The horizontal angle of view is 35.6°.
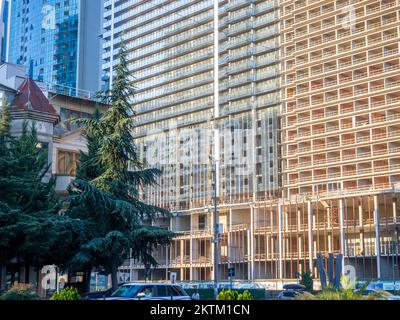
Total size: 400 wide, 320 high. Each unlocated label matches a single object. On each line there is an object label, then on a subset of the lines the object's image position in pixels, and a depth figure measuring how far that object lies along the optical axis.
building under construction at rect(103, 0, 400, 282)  86.31
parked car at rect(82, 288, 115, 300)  30.13
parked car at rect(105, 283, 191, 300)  21.61
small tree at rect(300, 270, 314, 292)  54.73
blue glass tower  95.12
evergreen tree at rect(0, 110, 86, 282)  30.80
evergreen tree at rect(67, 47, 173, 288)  33.22
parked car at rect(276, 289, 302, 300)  39.81
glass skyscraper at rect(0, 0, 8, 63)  154.45
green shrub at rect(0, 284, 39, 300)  24.78
